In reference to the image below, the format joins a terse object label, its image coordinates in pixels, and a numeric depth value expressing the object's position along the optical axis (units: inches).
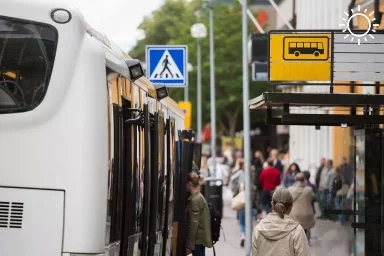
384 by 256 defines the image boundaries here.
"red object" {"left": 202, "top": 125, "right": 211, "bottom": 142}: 4071.9
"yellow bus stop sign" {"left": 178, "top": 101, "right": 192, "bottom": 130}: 2054.6
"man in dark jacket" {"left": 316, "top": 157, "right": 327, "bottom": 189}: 1269.7
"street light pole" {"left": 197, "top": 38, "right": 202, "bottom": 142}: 1995.0
